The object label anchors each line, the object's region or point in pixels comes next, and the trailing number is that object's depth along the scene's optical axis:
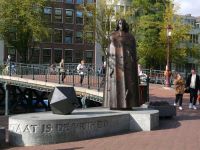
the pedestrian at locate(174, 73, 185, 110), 16.53
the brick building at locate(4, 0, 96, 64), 52.59
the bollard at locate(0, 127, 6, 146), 9.02
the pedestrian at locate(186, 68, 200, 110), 16.03
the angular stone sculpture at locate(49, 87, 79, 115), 9.95
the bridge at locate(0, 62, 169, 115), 20.15
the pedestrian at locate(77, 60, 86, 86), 21.10
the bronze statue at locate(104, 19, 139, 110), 11.44
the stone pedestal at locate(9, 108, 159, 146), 8.99
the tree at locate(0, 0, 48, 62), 40.58
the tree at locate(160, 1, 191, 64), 41.77
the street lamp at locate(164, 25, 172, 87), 28.43
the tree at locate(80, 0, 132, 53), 39.54
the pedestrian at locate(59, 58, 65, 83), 22.11
